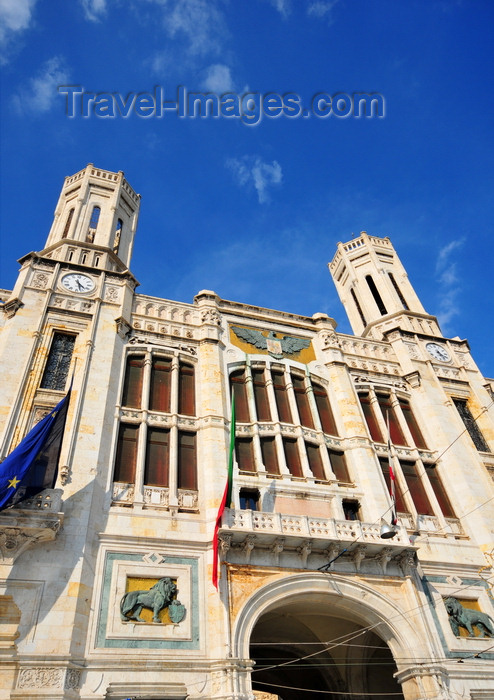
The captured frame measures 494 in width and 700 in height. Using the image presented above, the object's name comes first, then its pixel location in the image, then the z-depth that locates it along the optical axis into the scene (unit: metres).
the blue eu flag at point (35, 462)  17.91
